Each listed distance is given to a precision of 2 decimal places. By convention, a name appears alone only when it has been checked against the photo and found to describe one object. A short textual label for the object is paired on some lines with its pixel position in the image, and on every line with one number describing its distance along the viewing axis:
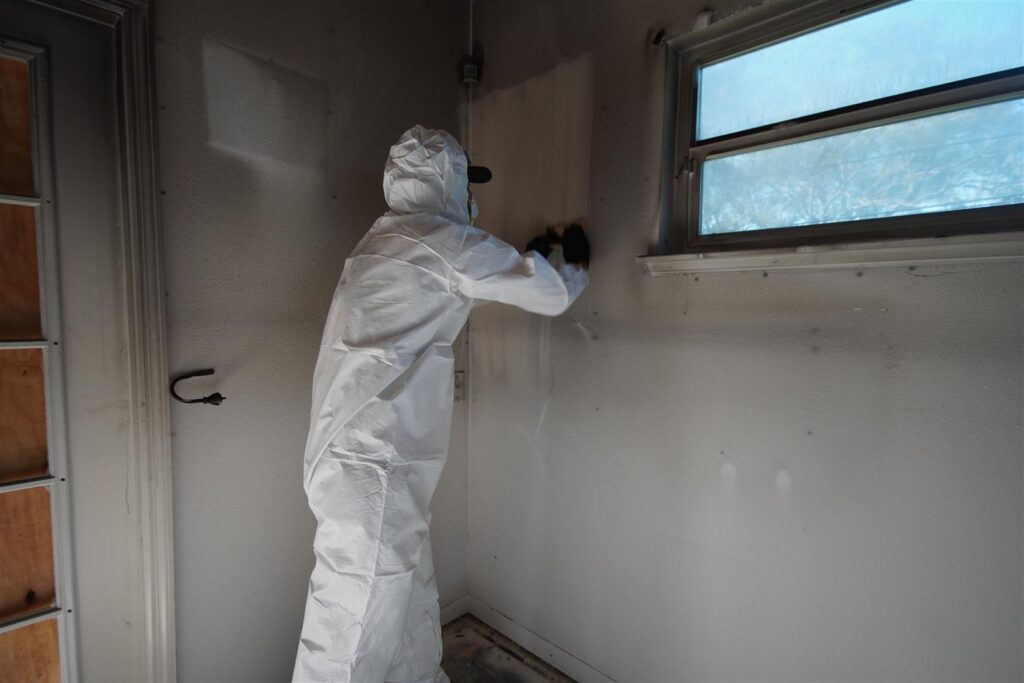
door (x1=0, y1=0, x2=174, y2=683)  1.08
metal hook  1.28
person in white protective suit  1.19
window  0.96
